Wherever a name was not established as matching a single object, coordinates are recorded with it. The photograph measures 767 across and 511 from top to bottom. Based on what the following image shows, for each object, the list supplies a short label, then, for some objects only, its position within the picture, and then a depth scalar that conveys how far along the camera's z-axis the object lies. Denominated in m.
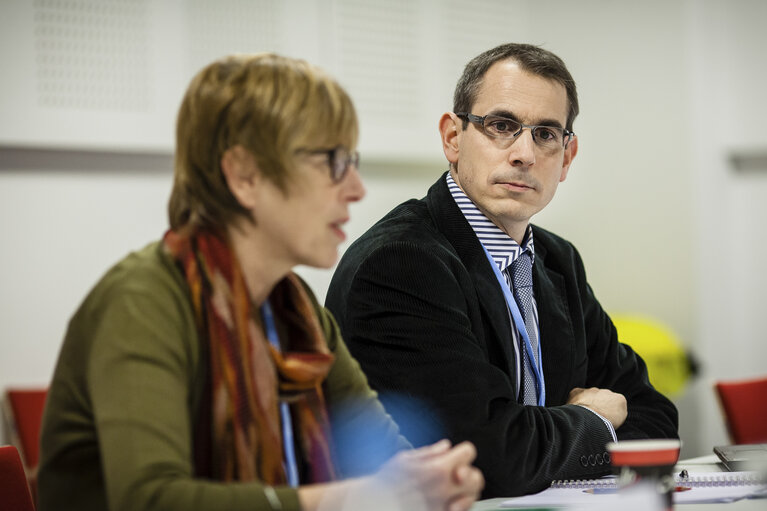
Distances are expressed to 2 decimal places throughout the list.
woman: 2.37
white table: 3.04
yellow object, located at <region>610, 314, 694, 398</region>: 9.66
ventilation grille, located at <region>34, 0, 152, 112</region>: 7.45
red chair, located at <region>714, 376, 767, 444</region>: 6.39
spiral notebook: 3.26
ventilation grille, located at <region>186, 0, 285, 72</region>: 8.24
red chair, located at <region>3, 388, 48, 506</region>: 7.08
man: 3.92
